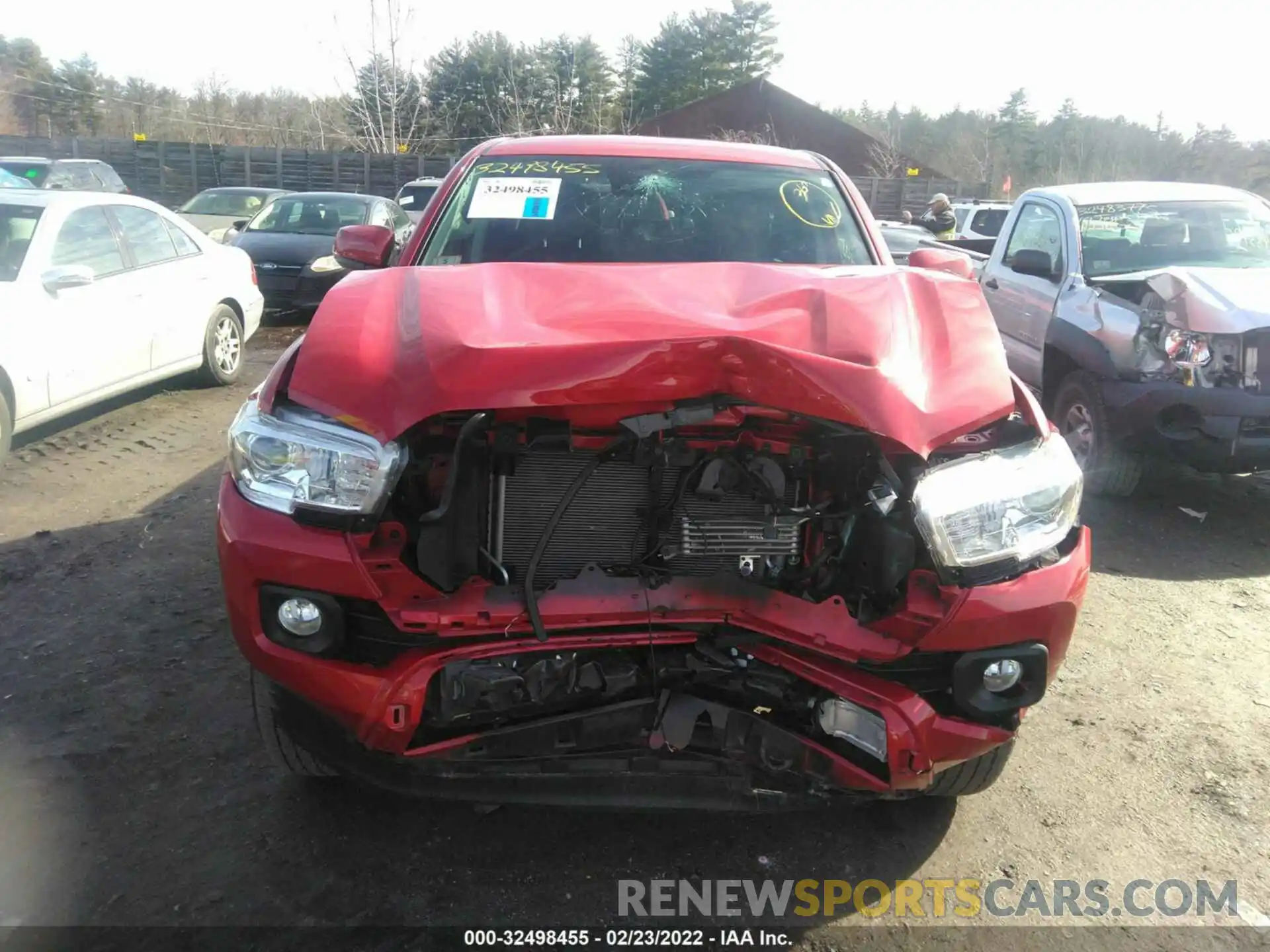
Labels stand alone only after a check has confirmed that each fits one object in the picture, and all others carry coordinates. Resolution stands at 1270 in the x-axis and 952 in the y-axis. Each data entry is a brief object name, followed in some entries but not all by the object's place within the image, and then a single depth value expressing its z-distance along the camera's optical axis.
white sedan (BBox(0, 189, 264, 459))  5.52
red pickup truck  2.20
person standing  10.62
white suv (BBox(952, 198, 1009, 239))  16.11
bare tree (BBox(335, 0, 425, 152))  26.28
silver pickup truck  5.03
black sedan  10.87
